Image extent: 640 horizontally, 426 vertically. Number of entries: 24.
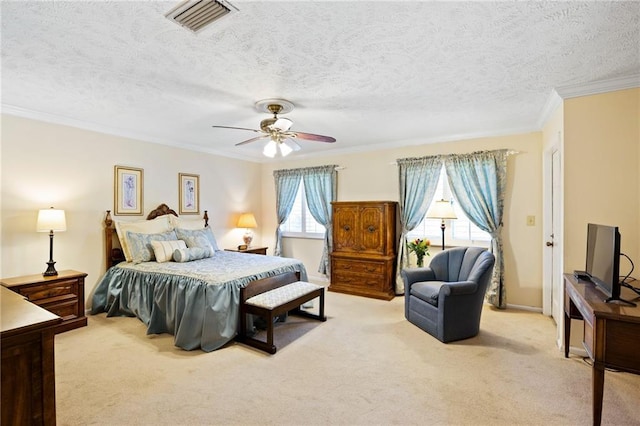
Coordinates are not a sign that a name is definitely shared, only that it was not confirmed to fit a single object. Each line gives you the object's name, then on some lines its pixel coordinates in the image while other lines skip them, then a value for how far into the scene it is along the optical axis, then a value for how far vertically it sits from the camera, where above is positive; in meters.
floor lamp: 4.23 +0.02
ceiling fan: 3.08 +0.86
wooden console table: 1.72 -0.71
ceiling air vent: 1.63 +1.09
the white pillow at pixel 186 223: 4.62 -0.19
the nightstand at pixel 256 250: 5.48 -0.71
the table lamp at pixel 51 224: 3.27 -0.15
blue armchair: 3.05 -0.88
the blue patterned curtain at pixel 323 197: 5.55 +0.26
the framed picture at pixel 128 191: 4.20 +0.27
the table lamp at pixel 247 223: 5.73 -0.23
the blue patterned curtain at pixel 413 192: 4.67 +0.31
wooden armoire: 4.70 -0.58
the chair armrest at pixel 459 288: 3.04 -0.75
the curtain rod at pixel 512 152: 4.12 +0.81
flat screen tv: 1.93 -0.30
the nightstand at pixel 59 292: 3.10 -0.87
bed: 2.94 -0.76
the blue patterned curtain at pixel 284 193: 5.98 +0.36
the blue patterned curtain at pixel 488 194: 4.14 +0.25
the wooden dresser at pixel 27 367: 1.22 -0.65
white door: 3.46 -0.27
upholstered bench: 2.90 -0.92
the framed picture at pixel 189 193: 4.98 +0.29
